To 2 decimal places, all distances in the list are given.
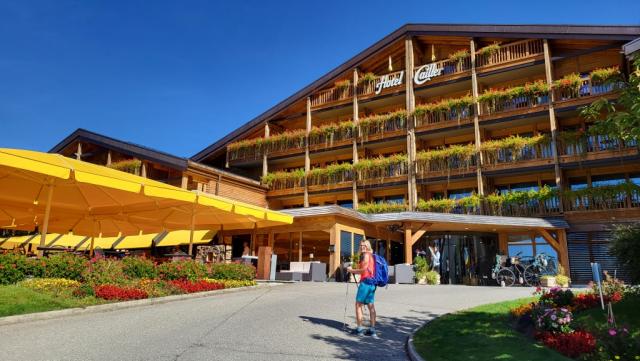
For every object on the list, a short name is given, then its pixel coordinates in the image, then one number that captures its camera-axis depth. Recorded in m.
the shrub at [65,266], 10.40
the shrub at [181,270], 12.88
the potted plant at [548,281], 18.72
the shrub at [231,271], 14.62
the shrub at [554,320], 7.41
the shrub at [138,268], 12.05
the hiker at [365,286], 8.09
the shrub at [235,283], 13.73
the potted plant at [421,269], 18.80
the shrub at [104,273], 10.62
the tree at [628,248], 9.65
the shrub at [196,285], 12.01
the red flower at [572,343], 6.70
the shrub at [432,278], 18.72
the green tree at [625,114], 7.20
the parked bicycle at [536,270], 19.30
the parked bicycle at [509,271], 19.61
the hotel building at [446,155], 21.97
